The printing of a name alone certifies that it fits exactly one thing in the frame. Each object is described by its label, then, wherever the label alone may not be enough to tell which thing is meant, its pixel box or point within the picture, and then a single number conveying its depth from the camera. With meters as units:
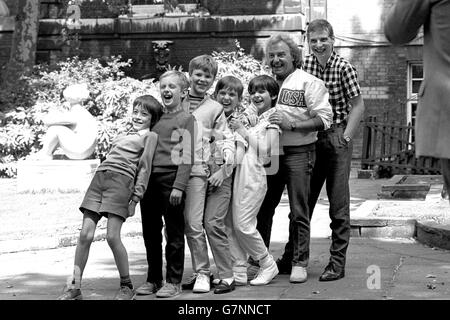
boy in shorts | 6.24
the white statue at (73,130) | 14.35
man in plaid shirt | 6.87
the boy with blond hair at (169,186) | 6.37
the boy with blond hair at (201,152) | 6.49
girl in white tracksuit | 6.68
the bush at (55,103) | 17.27
